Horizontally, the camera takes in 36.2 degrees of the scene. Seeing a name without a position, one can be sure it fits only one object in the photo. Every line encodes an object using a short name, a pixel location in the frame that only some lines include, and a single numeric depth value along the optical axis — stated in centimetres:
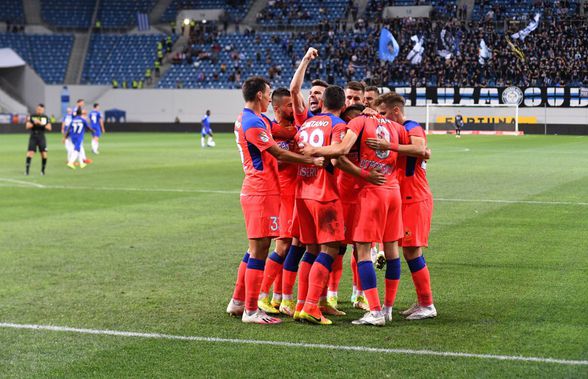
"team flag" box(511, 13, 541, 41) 6506
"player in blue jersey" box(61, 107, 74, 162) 3179
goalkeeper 5851
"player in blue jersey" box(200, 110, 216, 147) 4493
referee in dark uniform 2831
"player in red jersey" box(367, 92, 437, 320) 907
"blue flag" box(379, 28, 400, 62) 6153
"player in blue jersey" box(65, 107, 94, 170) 3130
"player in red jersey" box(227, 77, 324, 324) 880
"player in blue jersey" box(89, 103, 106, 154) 3962
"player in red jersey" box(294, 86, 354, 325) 873
